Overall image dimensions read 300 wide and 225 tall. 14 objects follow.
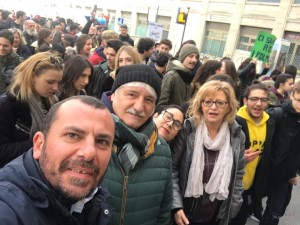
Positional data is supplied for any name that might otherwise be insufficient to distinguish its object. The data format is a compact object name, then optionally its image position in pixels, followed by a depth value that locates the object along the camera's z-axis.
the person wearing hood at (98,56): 4.88
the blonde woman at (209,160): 2.26
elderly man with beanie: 1.57
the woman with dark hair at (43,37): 5.67
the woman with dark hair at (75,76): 3.03
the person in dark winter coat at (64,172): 1.01
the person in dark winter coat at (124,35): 8.03
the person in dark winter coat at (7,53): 3.90
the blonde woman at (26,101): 2.10
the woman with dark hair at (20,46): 5.47
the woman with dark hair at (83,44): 5.13
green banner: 6.77
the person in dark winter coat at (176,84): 3.77
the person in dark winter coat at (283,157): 3.05
